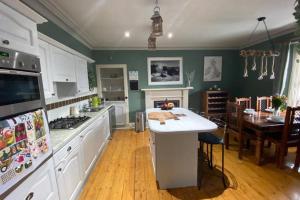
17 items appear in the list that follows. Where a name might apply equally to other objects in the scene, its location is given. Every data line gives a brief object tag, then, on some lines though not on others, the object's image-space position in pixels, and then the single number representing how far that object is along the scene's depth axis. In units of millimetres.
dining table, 2457
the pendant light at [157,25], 1777
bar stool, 2050
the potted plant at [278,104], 2684
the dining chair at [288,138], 2320
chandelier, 2638
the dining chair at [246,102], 3258
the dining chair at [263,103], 3381
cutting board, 2236
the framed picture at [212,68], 5023
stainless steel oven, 904
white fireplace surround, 4822
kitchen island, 2021
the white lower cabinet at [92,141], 2195
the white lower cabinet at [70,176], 1507
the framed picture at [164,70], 4841
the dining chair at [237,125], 2752
